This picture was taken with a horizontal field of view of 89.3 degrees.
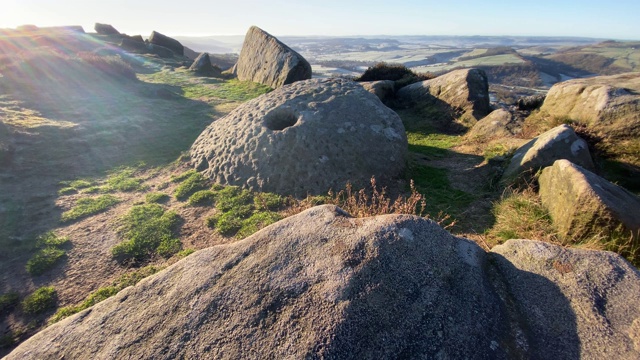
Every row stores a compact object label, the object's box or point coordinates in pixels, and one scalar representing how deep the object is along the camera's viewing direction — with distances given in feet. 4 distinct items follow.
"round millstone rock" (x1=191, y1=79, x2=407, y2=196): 30.78
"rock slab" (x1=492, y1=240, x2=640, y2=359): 10.59
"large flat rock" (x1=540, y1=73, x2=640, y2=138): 32.78
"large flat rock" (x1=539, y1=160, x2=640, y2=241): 19.26
